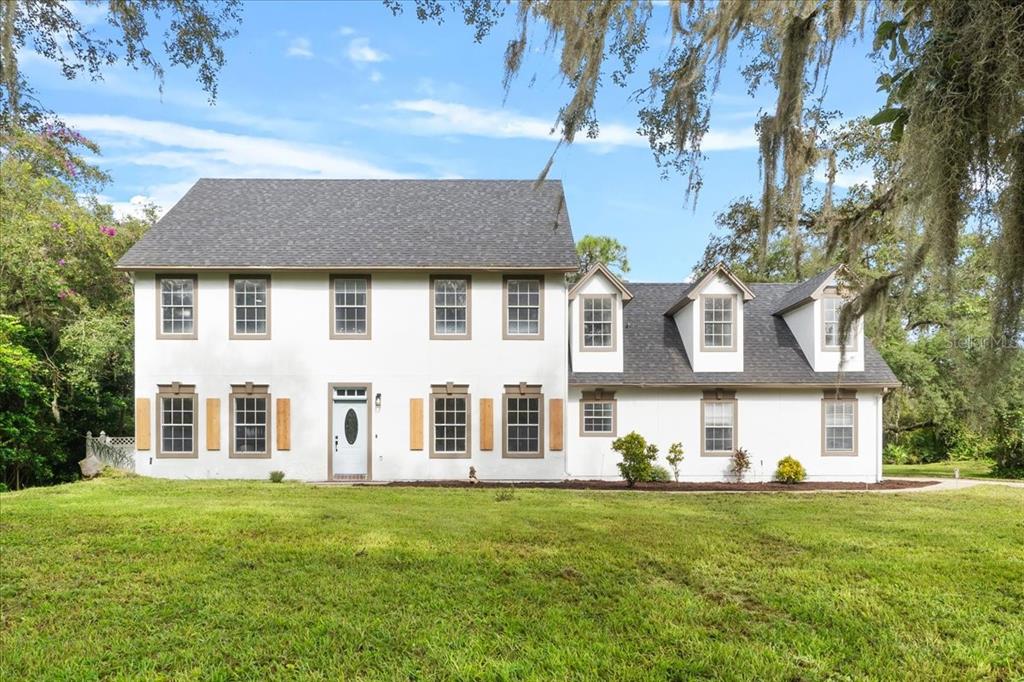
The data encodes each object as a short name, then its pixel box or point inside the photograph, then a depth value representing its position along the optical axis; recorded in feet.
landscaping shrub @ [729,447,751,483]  50.01
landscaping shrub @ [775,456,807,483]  49.21
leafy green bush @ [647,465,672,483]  48.96
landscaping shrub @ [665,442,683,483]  49.15
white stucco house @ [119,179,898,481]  49.62
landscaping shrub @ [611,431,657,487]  46.78
